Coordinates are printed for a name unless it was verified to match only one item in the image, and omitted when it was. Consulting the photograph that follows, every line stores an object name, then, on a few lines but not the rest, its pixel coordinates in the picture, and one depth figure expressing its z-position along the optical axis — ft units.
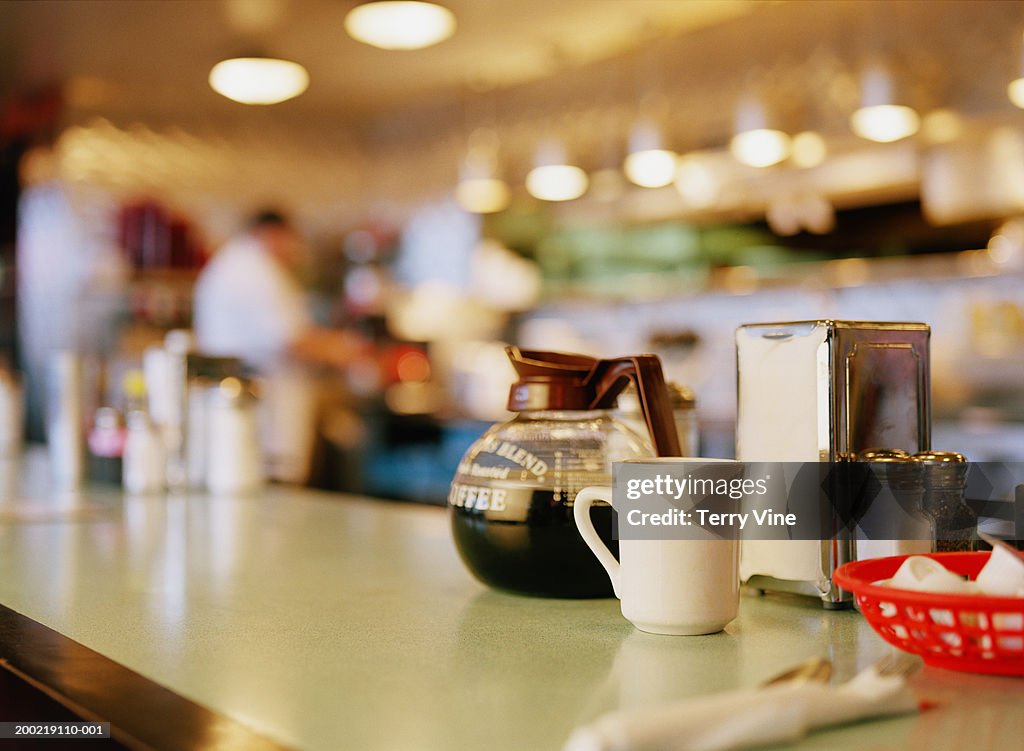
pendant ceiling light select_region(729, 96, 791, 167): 14.29
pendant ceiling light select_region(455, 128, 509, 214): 16.90
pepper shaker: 2.95
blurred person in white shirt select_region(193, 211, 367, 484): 19.29
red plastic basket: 2.21
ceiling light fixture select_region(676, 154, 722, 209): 17.42
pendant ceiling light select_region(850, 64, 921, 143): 13.01
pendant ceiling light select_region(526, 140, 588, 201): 16.43
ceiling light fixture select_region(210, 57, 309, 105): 12.76
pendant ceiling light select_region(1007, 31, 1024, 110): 13.66
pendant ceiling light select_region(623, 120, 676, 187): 14.87
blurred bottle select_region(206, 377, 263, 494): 6.88
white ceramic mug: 2.71
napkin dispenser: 3.08
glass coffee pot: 3.22
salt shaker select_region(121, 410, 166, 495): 6.80
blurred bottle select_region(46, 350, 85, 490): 7.61
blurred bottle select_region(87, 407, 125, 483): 7.33
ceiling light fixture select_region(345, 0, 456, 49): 11.18
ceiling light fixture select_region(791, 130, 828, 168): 15.99
